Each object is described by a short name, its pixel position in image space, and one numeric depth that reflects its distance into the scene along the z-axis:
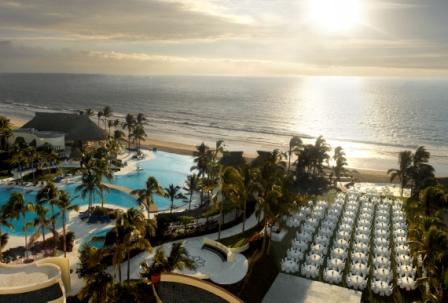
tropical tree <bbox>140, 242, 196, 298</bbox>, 21.42
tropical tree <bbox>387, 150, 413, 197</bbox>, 51.88
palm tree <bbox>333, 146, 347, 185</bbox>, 56.47
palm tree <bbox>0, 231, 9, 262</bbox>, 26.95
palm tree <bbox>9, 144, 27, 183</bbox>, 48.28
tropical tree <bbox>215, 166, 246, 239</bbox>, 31.58
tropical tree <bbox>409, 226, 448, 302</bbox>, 22.45
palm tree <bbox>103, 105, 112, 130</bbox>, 83.18
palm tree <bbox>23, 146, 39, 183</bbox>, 49.53
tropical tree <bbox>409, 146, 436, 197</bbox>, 44.65
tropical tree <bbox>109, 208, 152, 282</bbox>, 21.86
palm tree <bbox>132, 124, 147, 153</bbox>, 70.25
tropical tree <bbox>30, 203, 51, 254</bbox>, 27.86
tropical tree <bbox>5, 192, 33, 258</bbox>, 27.97
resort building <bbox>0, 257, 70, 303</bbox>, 21.20
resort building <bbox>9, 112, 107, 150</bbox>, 62.35
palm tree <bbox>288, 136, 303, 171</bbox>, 60.78
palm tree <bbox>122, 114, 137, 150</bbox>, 72.75
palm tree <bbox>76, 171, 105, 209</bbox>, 38.84
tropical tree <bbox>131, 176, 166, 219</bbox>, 34.19
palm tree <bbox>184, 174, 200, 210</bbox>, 42.75
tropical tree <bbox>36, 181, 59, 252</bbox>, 30.81
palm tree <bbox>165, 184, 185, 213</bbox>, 40.65
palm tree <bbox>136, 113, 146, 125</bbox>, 74.32
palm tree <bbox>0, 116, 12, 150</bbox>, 60.91
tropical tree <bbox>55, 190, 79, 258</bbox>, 29.38
